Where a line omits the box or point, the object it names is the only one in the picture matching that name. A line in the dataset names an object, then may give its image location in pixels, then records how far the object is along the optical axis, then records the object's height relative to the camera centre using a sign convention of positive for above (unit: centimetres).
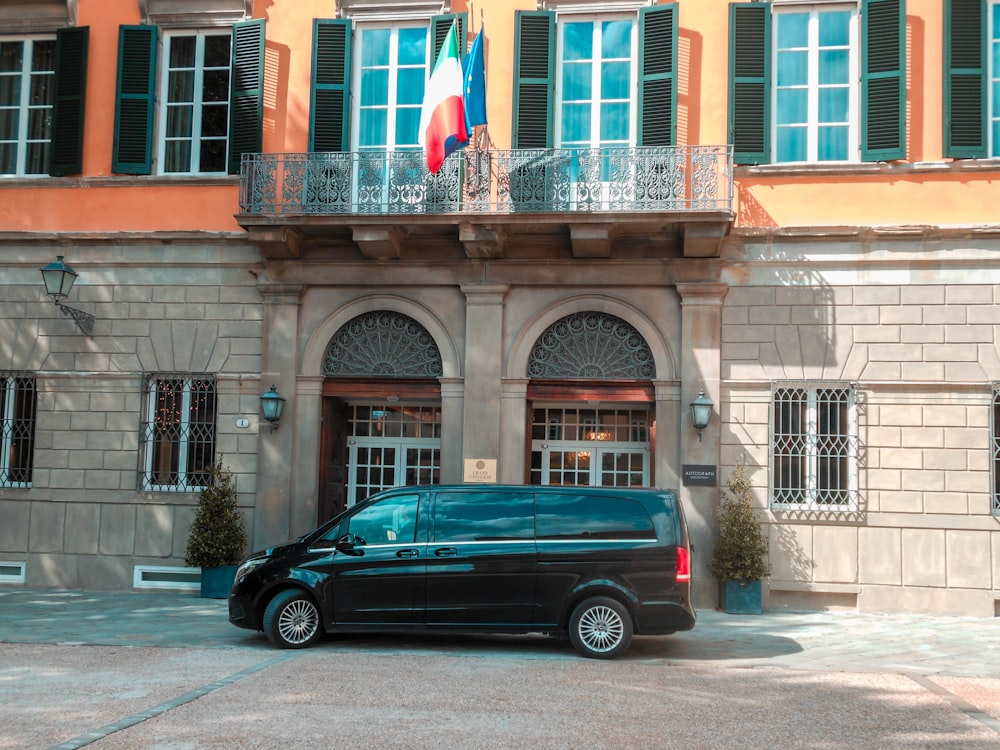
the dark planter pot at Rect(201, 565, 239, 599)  1420 -158
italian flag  1355 +452
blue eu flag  1384 +494
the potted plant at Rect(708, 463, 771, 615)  1341 -109
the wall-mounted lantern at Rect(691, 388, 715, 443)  1380 +78
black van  1040 -102
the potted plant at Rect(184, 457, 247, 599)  1416 -107
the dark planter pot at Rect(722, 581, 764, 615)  1347 -158
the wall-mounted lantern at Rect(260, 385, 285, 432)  1463 +79
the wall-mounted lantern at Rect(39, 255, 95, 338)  1478 +238
